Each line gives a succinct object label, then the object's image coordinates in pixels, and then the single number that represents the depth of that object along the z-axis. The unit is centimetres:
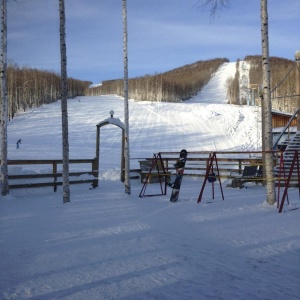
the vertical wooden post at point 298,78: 1490
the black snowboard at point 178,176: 952
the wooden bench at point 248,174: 1250
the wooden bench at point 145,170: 1529
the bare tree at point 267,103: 845
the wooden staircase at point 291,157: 1230
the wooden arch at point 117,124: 1402
